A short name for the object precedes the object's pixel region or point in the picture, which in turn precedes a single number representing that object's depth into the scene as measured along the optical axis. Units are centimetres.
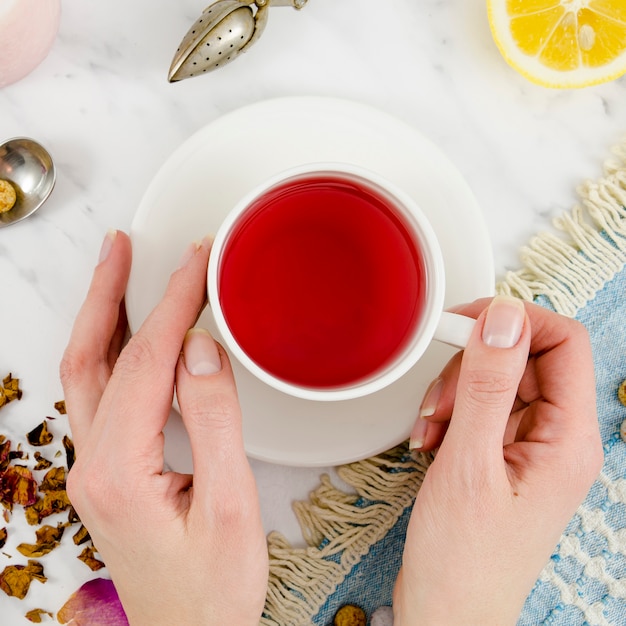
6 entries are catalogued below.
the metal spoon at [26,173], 61
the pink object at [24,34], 56
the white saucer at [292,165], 57
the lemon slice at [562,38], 60
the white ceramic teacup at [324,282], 54
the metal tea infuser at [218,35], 58
